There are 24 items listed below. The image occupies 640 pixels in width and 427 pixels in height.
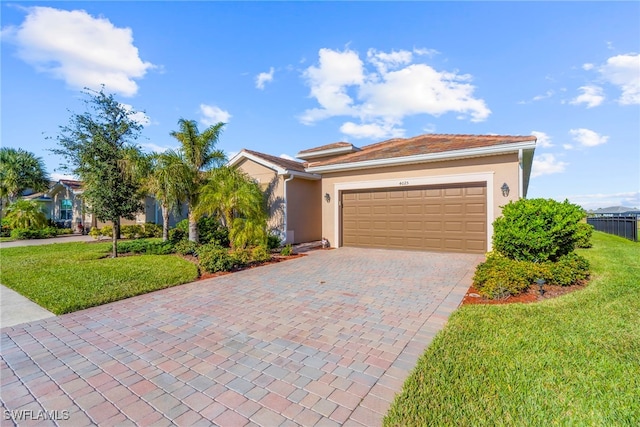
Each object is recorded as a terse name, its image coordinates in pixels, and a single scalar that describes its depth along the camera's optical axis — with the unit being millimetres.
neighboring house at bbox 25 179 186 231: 21562
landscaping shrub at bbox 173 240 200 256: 10331
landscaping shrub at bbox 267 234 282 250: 11291
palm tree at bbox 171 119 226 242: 11156
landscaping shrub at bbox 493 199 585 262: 6504
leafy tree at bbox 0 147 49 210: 20812
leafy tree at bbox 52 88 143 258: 9531
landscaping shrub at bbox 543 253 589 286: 5922
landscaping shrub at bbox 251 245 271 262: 9117
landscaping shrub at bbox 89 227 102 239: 17094
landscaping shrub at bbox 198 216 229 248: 12000
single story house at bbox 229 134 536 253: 9719
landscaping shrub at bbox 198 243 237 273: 7938
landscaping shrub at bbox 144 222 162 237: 18966
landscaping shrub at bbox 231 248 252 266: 8438
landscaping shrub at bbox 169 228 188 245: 12547
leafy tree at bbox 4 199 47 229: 18359
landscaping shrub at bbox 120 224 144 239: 18172
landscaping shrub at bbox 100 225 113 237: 17344
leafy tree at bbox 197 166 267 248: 10328
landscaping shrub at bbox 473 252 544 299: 5383
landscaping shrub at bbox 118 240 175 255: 10836
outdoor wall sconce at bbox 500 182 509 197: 9483
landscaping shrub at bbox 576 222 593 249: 10225
